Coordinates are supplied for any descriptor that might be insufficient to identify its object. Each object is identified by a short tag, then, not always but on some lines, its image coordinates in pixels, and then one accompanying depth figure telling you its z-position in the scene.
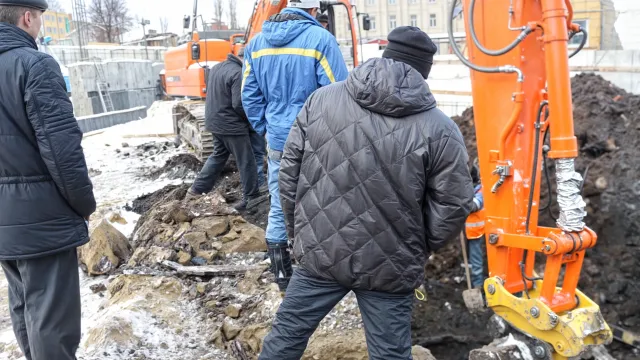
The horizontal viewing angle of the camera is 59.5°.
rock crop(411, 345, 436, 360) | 3.55
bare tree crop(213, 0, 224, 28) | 47.56
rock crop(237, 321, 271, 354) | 3.55
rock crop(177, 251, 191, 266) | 4.85
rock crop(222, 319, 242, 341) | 3.71
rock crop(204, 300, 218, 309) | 4.15
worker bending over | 6.08
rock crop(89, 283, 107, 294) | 4.59
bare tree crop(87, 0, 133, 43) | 45.16
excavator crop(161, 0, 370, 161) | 7.75
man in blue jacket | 3.77
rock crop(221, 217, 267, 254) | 5.12
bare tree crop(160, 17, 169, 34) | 57.07
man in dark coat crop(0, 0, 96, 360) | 2.61
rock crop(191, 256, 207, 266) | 4.86
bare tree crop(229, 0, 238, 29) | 47.08
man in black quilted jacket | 2.32
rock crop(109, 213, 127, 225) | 6.48
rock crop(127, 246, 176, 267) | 4.86
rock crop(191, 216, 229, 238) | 5.44
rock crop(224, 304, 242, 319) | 3.98
